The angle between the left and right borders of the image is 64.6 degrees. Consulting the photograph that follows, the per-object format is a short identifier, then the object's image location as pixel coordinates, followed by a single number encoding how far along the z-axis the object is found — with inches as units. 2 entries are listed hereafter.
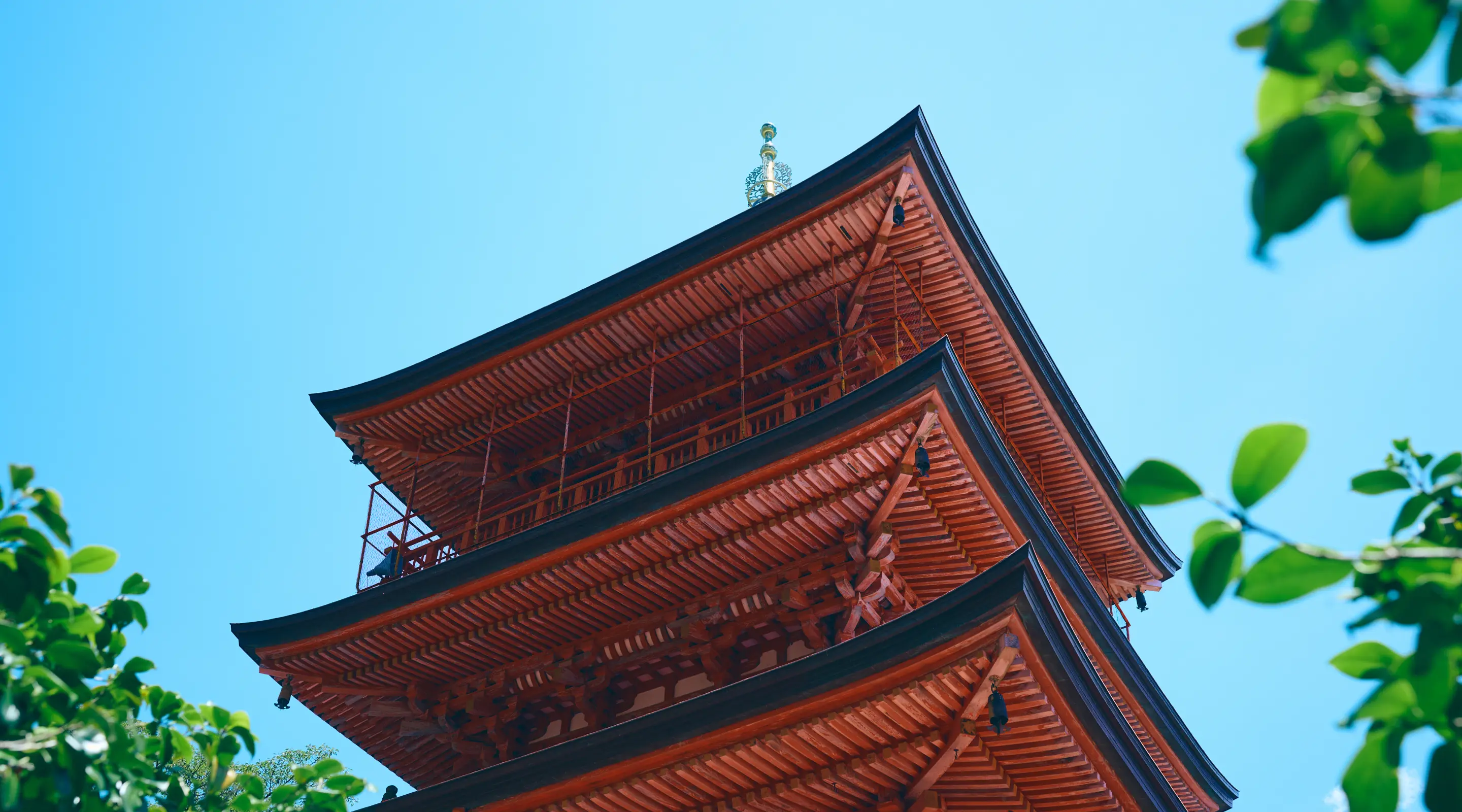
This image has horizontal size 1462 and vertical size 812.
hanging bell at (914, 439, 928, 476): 439.8
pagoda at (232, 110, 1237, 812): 393.7
